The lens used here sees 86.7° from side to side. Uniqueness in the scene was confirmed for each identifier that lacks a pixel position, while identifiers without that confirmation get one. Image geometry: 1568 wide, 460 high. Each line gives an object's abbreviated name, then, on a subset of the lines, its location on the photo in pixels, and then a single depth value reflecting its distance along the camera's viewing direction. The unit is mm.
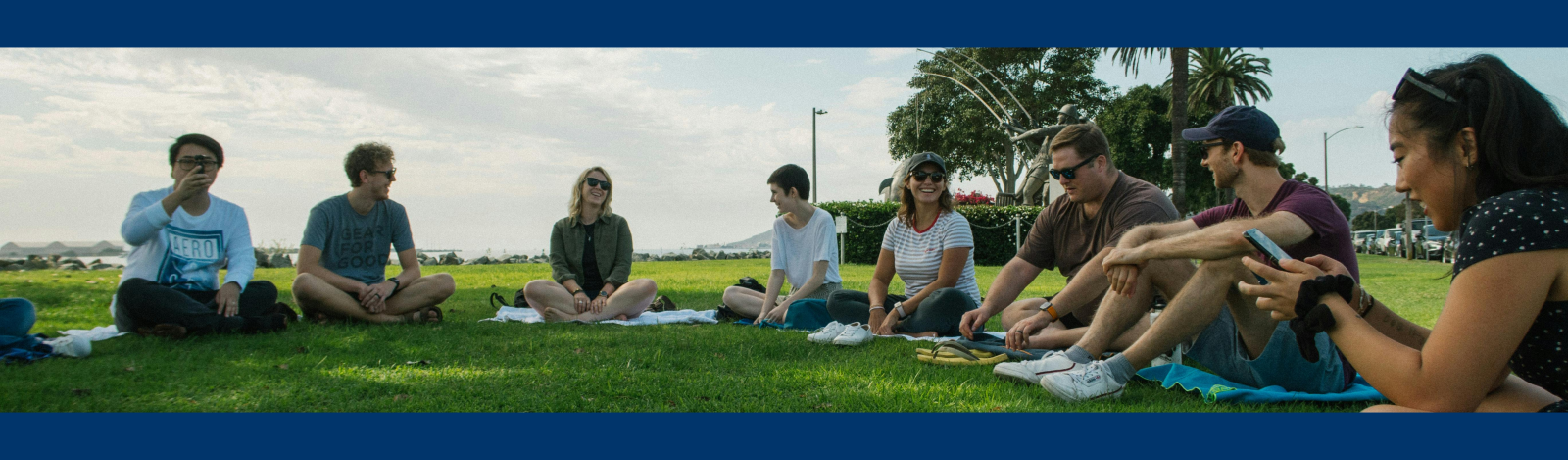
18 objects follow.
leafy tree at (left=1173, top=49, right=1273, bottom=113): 35097
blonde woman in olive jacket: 7160
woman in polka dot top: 2051
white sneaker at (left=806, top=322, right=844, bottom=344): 5145
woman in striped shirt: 5629
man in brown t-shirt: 4273
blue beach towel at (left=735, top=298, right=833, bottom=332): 6348
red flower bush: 24656
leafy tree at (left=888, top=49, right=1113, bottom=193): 39188
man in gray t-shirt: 6250
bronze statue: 24995
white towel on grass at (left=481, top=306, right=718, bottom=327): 6896
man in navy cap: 3275
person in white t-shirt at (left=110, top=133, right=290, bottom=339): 5164
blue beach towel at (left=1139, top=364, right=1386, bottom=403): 3305
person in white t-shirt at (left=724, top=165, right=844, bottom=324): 6648
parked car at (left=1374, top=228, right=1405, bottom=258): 32500
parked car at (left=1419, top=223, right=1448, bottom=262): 26516
